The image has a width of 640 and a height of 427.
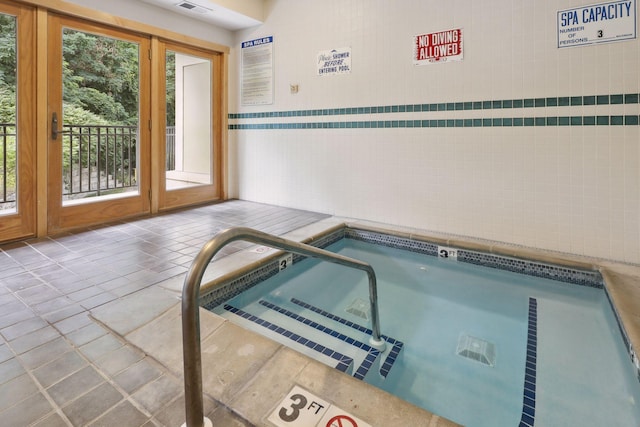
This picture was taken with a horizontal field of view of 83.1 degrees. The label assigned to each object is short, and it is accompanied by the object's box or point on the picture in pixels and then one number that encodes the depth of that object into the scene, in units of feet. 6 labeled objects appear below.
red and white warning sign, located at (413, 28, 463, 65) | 10.50
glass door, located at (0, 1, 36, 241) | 9.54
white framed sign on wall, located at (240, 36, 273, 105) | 14.70
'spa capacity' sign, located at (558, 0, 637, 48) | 8.39
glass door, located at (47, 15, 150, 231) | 10.52
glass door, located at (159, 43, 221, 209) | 14.26
